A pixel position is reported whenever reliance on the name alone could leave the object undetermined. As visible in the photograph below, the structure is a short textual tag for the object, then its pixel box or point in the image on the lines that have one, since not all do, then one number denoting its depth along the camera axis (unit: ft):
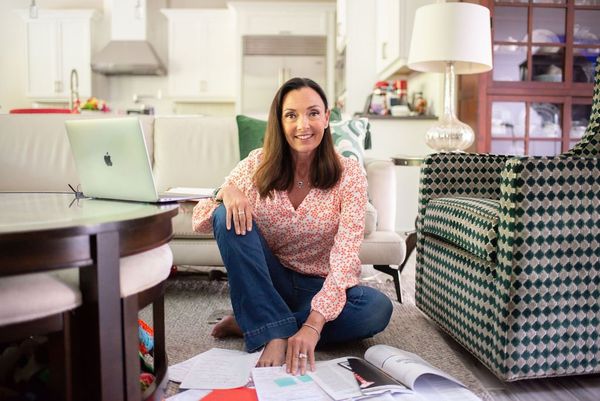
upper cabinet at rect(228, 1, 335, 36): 22.07
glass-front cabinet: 11.59
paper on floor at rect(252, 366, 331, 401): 4.31
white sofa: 9.07
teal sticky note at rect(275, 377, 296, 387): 4.53
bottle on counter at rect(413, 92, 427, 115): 13.38
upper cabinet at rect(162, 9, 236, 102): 22.79
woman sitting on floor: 5.27
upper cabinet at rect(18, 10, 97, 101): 22.29
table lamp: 8.82
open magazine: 4.43
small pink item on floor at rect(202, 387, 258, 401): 4.35
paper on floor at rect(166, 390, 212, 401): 4.41
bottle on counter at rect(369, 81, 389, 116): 13.61
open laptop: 4.18
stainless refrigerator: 22.12
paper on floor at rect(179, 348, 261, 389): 4.63
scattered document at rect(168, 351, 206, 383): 4.89
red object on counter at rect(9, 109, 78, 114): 13.06
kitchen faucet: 21.15
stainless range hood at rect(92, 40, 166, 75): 21.68
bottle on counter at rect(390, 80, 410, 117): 13.25
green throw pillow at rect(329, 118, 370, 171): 8.13
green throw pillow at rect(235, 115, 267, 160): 8.45
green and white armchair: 4.75
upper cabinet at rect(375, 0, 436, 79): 12.39
